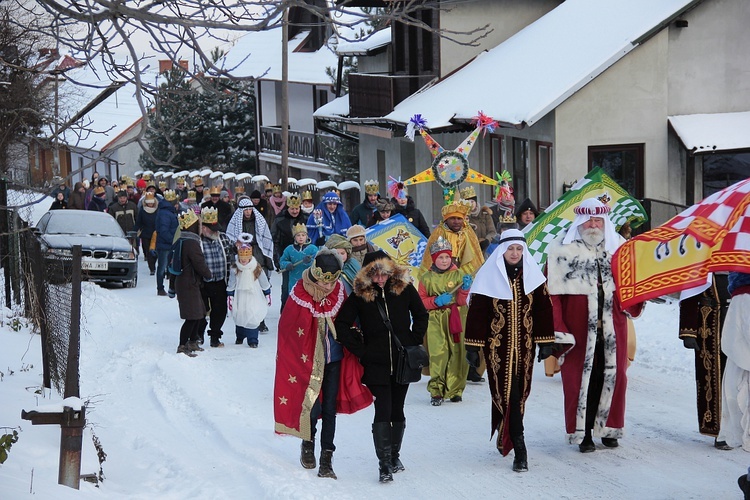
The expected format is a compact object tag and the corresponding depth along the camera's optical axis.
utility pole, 28.89
